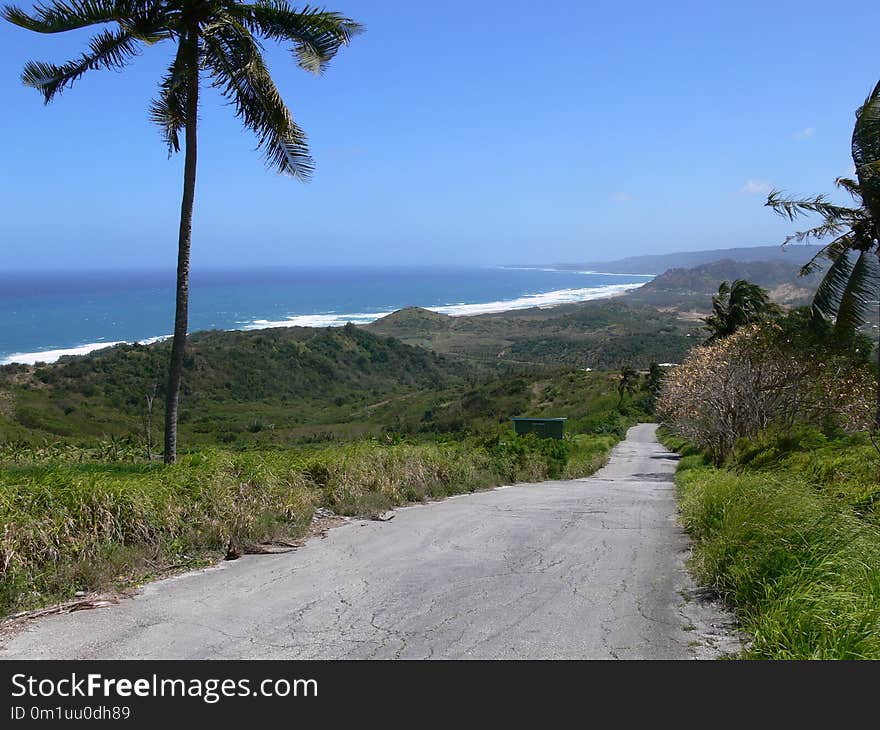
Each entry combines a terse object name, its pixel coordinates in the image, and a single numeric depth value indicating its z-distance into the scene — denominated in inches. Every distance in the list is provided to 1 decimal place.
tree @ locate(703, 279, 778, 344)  1406.3
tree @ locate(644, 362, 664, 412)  2274.1
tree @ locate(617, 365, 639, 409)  2731.3
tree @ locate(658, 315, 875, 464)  791.7
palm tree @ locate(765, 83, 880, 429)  628.4
